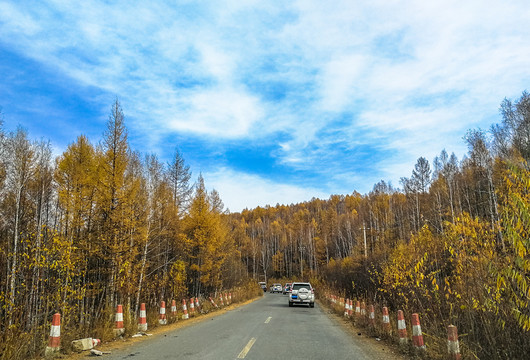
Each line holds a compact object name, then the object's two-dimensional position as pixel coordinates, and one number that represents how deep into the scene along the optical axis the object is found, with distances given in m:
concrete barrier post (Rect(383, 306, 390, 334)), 10.32
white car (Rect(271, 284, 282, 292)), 58.78
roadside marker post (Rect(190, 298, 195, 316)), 18.87
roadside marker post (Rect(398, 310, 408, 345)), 8.48
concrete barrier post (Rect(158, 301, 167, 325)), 14.14
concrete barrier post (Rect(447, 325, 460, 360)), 5.74
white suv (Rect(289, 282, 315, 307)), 24.95
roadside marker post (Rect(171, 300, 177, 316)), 15.45
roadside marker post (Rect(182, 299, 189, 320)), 16.83
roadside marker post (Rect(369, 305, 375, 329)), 11.63
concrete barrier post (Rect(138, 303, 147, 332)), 11.81
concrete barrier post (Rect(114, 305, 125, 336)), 10.22
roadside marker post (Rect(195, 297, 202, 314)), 20.92
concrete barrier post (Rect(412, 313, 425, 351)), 7.21
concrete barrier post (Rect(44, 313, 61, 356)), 7.41
